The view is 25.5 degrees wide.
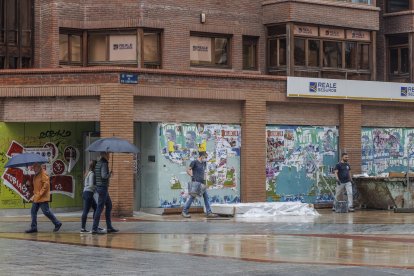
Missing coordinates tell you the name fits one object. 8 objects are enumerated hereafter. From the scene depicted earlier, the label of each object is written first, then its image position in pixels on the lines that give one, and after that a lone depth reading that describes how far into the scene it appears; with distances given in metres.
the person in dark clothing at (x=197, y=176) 25.83
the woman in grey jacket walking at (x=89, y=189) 21.08
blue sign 26.28
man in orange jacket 21.27
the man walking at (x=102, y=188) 20.92
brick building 26.70
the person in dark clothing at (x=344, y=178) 28.94
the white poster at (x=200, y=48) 30.62
